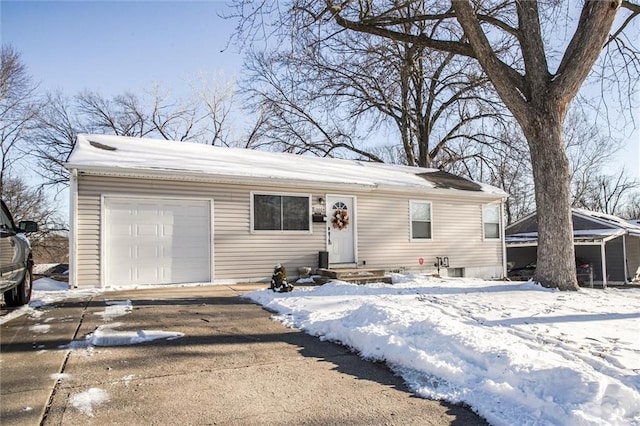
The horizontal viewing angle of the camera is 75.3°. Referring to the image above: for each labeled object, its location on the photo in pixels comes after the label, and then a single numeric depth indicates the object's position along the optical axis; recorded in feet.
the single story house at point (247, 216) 30.07
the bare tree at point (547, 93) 27.12
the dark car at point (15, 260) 16.10
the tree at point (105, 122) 85.71
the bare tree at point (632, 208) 140.67
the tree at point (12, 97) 67.46
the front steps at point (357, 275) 32.99
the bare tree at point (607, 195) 131.82
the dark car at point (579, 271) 66.90
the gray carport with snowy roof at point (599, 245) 67.05
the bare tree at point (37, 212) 77.87
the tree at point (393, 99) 66.13
